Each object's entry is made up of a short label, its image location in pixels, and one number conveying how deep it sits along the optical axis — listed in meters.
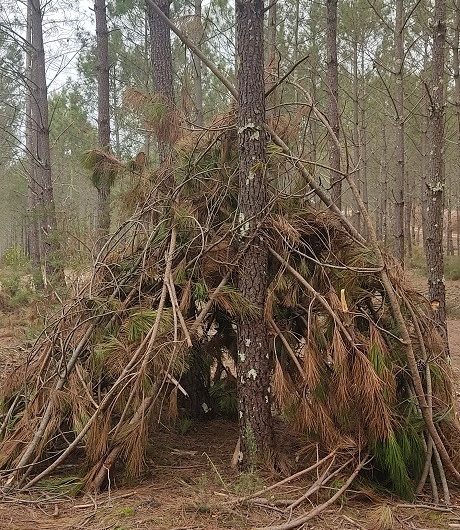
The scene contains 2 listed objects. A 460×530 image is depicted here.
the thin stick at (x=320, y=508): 2.79
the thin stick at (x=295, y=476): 3.12
